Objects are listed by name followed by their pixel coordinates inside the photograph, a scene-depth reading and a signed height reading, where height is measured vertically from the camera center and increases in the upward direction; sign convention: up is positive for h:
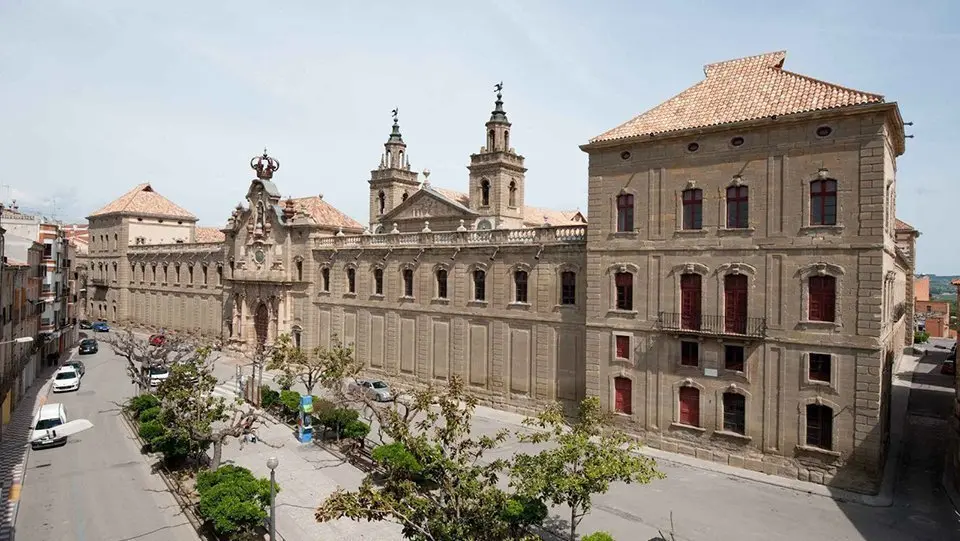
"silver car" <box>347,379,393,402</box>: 37.50 -7.82
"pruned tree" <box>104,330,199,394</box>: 35.38 -5.75
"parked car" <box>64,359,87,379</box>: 46.36 -7.95
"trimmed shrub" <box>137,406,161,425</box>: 29.42 -7.34
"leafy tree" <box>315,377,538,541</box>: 13.14 -5.62
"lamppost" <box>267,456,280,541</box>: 17.71 -7.21
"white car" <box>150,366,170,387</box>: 40.34 -7.67
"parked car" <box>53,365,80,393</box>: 40.69 -7.90
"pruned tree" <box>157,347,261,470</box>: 23.28 -5.92
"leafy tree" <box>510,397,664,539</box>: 15.82 -5.47
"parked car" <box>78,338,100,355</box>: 58.28 -8.02
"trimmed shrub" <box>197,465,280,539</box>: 18.36 -7.43
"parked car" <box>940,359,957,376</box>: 49.06 -8.06
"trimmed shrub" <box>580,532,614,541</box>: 16.56 -7.46
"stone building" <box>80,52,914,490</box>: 23.81 -0.95
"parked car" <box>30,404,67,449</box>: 28.38 -7.73
